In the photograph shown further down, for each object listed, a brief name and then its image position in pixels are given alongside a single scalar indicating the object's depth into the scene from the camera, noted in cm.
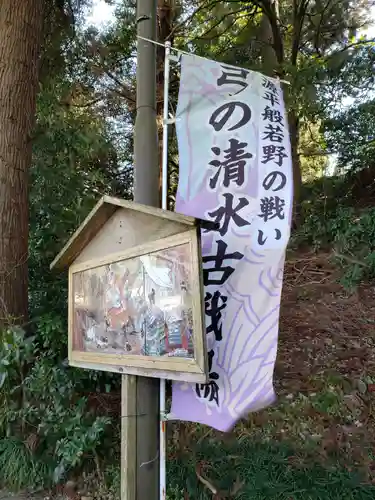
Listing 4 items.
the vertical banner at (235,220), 251
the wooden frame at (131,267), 233
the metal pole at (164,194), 271
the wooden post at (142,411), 267
